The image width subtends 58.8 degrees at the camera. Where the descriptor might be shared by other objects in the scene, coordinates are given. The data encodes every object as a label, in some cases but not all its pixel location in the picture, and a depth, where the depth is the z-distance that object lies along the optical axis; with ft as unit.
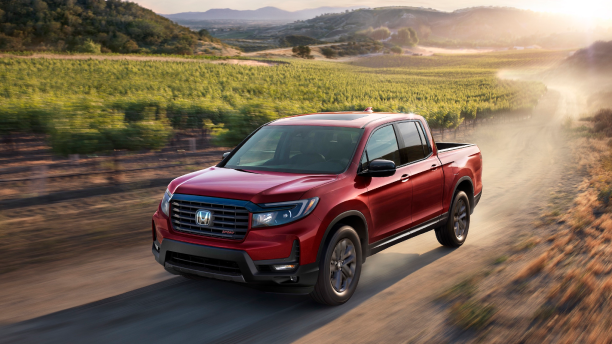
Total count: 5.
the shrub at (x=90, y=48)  310.04
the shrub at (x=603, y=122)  95.40
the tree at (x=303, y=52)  472.03
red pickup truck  14.74
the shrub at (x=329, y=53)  508.61
